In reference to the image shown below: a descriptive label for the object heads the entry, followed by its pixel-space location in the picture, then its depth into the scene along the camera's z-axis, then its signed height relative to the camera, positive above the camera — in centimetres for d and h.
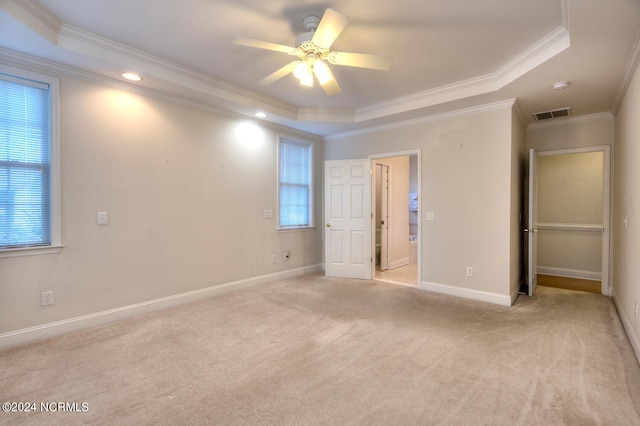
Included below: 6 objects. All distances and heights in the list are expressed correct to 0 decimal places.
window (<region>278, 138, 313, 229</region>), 522 +47
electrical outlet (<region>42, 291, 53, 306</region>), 287 -81
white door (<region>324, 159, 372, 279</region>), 522 -13
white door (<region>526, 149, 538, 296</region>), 418 -22
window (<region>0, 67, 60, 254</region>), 271 +44
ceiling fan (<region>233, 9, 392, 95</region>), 218 +127
